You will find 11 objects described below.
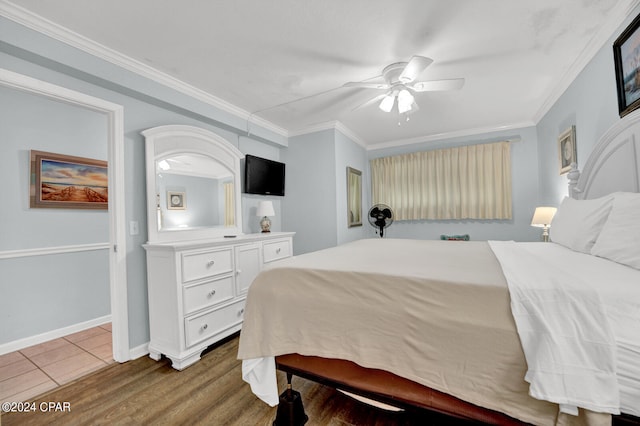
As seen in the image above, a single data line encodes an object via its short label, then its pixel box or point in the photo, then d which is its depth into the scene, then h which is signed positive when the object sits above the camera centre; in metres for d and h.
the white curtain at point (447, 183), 3.88 +0.48
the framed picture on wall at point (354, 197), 4.04 +0.29
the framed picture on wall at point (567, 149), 2.48 +0.61
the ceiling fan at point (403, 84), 1.98 +1.09
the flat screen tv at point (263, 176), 3.28 +0.57
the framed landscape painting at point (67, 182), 2.52 +0.44
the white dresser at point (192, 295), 2.00 -0.65
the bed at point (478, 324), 0.82 -0.45
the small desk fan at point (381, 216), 3.89 -0.03
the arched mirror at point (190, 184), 2.30 +0.36
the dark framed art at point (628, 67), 1.57 +0.90
